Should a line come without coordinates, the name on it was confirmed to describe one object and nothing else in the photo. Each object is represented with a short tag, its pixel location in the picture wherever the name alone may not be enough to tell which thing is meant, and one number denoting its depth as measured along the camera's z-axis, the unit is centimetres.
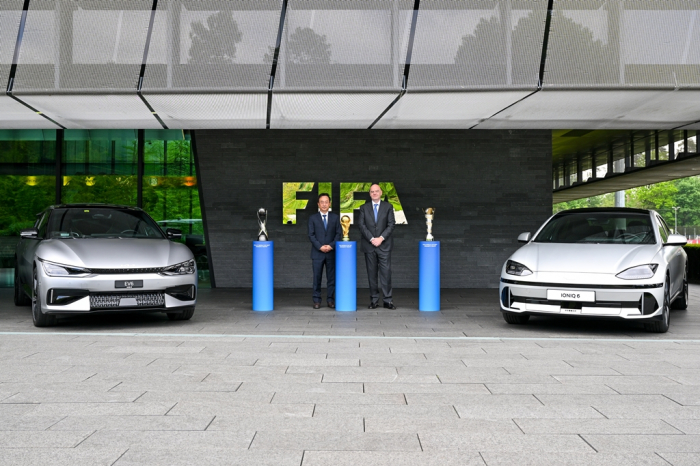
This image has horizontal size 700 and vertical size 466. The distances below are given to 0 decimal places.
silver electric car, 849
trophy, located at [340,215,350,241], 1126
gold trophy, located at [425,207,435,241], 1130
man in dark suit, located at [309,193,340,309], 1138
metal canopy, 1015
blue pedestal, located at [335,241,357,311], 1106
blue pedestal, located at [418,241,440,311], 1112
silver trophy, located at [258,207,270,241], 1123
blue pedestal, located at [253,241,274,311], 1109
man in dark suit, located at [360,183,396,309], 1112
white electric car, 818
